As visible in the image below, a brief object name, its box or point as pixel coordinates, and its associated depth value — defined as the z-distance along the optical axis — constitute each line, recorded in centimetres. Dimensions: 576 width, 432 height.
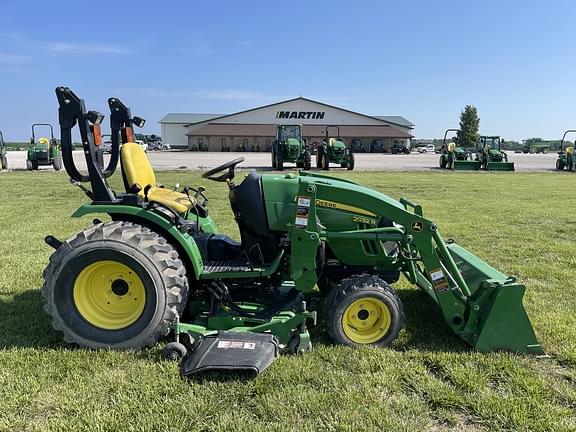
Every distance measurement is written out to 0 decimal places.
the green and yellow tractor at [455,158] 2428
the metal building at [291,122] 6206
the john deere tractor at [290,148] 2336
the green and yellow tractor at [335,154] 2378
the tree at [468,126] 6712
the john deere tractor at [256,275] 329
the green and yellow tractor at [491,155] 2383
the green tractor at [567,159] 2448
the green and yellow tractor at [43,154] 2208
